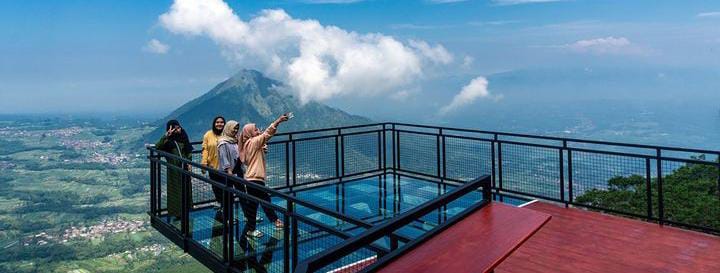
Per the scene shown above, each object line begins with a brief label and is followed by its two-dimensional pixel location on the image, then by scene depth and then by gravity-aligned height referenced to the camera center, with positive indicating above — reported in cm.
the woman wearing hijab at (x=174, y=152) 635 -8
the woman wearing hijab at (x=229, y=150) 620 -6
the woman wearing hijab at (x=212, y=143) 660 +3
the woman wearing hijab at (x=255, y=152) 620 -10
